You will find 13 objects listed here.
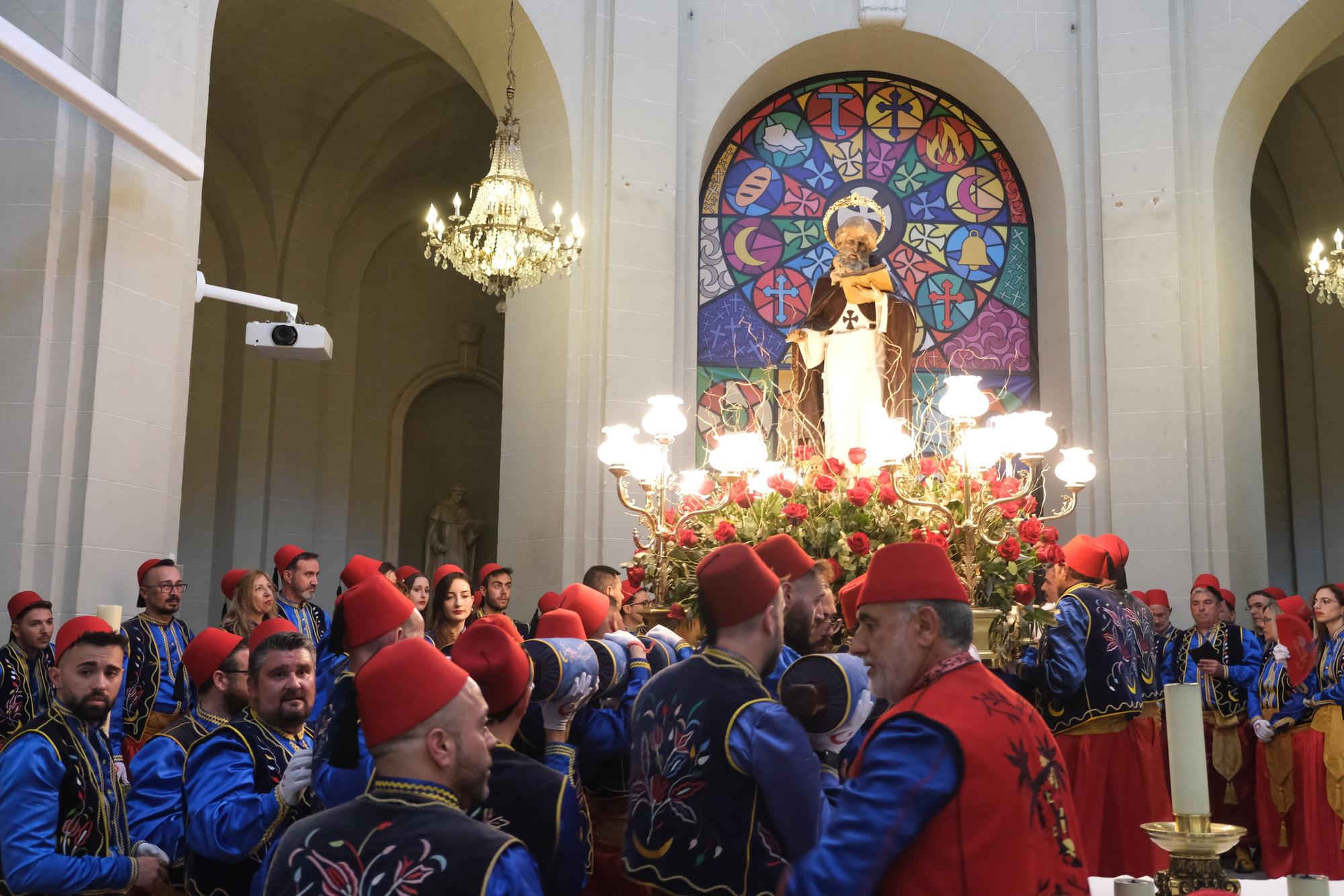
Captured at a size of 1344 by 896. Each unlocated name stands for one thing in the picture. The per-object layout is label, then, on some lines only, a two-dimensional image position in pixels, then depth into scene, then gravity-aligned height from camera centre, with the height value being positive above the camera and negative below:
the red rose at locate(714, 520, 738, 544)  6.23 +0.20
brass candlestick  2.38 -0.52
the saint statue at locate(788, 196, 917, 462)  9.19 +1.72
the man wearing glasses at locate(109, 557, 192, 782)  6.68 -0.56
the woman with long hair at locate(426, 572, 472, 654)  6.75 -0.21
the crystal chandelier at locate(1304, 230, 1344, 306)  11.11 +2.81
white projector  10.14 +1.84
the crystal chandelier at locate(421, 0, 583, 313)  9.82 +2.64
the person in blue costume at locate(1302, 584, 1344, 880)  7.20 -0.93
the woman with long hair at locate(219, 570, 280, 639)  6.95 -0.21
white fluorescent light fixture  6.83 +2.73
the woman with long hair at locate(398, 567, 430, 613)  7.66 -0.12
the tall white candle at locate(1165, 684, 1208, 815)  2.37 -0.33
